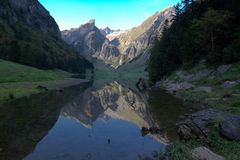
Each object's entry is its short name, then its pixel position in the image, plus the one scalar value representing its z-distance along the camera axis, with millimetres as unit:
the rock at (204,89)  28612
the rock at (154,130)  15848
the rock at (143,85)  56969
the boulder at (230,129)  11209
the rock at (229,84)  27302
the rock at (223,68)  34256
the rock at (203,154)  8853
